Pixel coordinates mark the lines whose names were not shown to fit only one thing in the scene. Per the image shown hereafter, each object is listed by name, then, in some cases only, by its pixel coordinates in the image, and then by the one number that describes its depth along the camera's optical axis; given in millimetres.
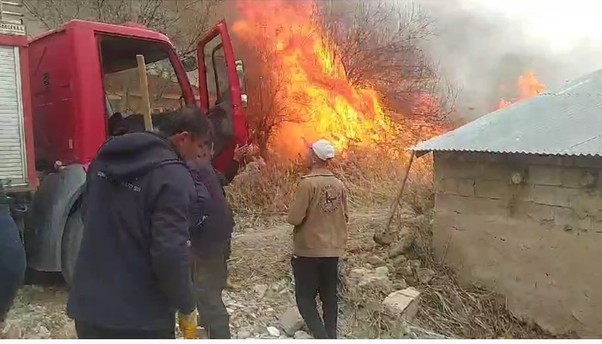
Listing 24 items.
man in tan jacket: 4273
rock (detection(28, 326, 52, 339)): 4168
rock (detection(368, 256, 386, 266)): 6559
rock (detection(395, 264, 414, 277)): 6383
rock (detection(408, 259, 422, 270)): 6473
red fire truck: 4523
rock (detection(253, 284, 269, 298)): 5488
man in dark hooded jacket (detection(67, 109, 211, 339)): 2283
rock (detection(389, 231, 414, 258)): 6691
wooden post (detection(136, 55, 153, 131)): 4594
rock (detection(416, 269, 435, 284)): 6270
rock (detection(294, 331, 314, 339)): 4617
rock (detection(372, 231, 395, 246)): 6968
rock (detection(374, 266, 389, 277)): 6194
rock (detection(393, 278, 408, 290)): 6122
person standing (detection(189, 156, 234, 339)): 3500
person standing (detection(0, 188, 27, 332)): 2988
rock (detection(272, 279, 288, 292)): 5648
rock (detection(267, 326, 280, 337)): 4695
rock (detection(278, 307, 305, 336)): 4762
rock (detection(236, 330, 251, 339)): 4577
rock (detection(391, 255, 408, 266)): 6559
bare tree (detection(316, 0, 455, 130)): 12461
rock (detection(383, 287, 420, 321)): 5324
